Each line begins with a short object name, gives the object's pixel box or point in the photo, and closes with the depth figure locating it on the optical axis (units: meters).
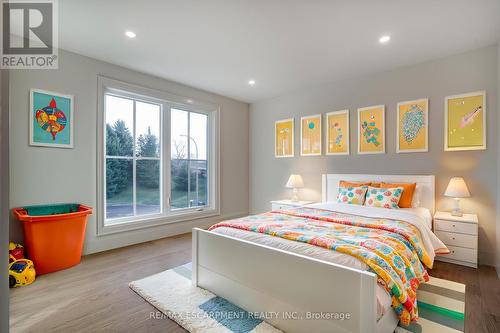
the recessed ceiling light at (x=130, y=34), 2.56
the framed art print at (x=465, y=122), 2.88
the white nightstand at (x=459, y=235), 2.69
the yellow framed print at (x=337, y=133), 3.92
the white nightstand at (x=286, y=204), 4.08
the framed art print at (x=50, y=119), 2.74
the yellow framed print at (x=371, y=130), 3.58
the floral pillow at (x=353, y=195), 3.32
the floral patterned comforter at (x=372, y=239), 1.48
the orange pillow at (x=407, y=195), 3.07
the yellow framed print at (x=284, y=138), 4.64
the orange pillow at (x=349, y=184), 3.50
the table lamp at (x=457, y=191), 2.77
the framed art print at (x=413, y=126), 3.23
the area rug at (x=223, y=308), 1.71
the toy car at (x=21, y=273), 2.26
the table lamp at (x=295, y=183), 4.24
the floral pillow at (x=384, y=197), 3.02
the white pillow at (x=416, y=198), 3.15
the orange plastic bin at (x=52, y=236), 2.50
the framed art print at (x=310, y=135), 4.24
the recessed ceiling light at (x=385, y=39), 2.62
